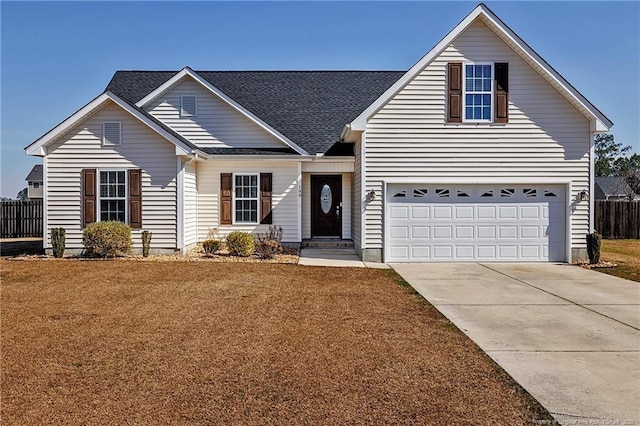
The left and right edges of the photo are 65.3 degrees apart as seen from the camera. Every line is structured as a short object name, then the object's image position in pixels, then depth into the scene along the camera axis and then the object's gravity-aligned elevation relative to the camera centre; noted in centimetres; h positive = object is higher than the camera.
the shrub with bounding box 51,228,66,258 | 1430 -92
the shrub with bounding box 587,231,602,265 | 1354 -101
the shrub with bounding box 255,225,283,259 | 1445 -99
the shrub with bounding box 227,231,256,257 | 1452 -99
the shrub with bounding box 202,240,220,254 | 1504 -109
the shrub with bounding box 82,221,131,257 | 1372 -77
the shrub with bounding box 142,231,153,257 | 1423 -92
